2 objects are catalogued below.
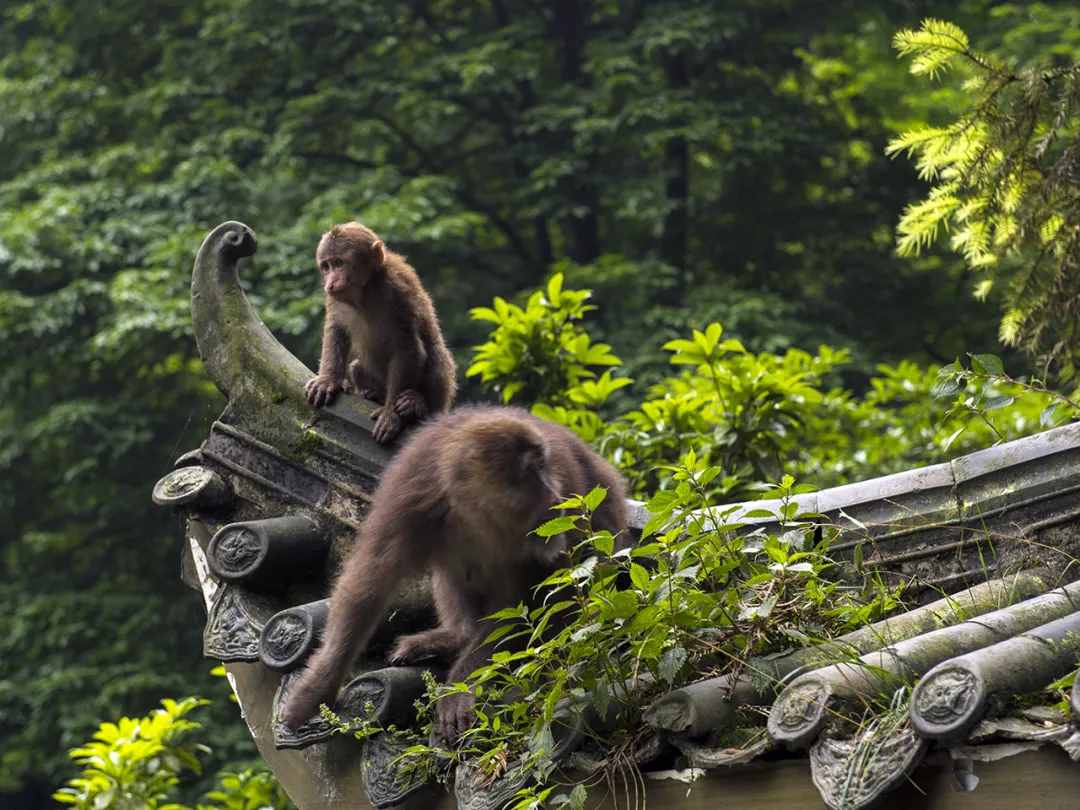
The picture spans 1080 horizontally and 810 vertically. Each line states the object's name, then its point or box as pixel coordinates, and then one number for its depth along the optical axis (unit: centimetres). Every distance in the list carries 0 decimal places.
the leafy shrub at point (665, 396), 708
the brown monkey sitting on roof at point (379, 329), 533
